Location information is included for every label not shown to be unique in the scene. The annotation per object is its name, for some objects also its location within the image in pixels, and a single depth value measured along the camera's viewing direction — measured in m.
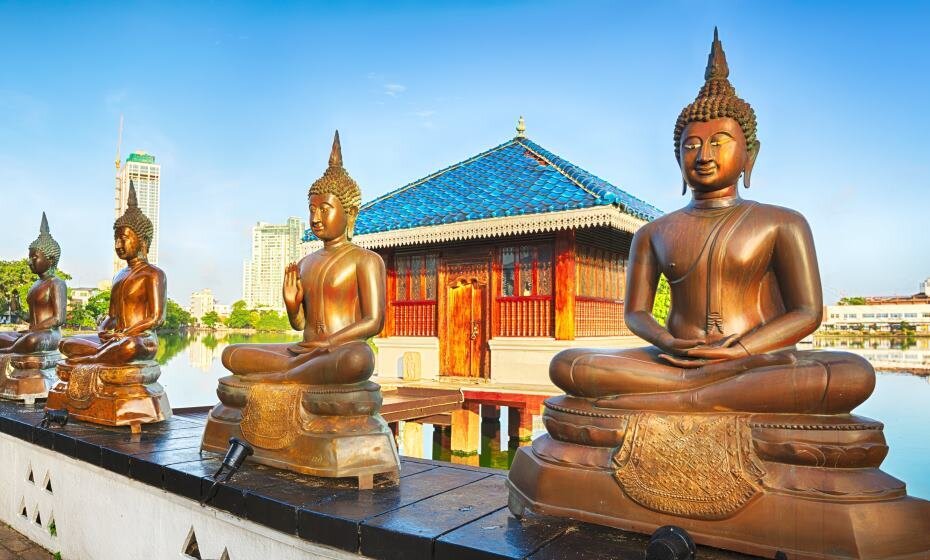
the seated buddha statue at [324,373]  3.23
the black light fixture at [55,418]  4.67
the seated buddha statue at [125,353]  4.79
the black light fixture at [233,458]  3.10
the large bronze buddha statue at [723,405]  2.04
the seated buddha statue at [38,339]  6.21
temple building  10.01
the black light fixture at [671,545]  1.91
